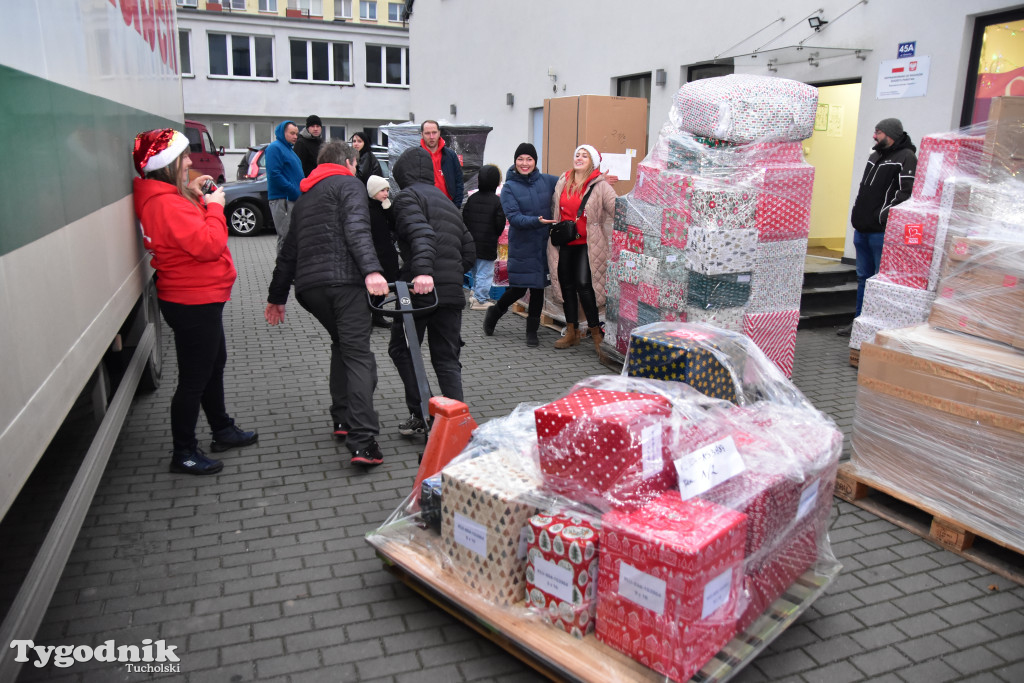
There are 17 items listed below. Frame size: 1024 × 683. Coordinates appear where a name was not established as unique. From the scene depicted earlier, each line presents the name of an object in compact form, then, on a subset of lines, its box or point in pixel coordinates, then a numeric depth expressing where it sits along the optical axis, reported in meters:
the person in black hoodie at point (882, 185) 6.75
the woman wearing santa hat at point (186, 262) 3.93
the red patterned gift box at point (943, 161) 5.70
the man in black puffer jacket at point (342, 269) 4.22
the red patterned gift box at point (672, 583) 2.32
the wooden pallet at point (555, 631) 2.44
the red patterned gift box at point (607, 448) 2.61
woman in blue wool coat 6.97
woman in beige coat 6.72
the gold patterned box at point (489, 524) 2.72
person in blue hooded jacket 8.66
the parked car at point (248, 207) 14.54
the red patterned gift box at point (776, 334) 5.68
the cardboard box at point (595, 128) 8.62
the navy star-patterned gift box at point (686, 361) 3.16
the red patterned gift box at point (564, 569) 2.54
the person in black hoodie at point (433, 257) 4.21
